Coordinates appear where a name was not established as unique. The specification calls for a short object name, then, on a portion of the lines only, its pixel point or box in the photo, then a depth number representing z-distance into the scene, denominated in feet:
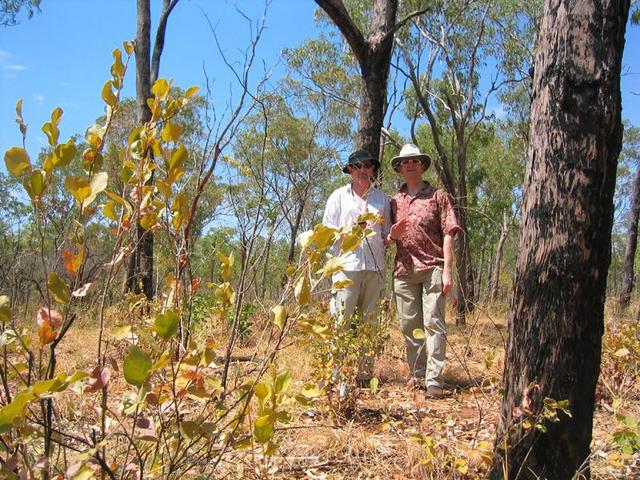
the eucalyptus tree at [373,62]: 13.43
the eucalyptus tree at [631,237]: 35.45
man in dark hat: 10.64
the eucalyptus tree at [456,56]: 37.70
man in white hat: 10.65
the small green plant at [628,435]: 5.65
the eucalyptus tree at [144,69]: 21.99
